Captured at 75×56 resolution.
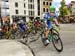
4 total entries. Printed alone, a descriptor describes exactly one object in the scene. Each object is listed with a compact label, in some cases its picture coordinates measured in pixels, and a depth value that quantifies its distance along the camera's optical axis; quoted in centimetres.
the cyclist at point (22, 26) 715
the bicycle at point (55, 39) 445
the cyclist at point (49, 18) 473
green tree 3030
